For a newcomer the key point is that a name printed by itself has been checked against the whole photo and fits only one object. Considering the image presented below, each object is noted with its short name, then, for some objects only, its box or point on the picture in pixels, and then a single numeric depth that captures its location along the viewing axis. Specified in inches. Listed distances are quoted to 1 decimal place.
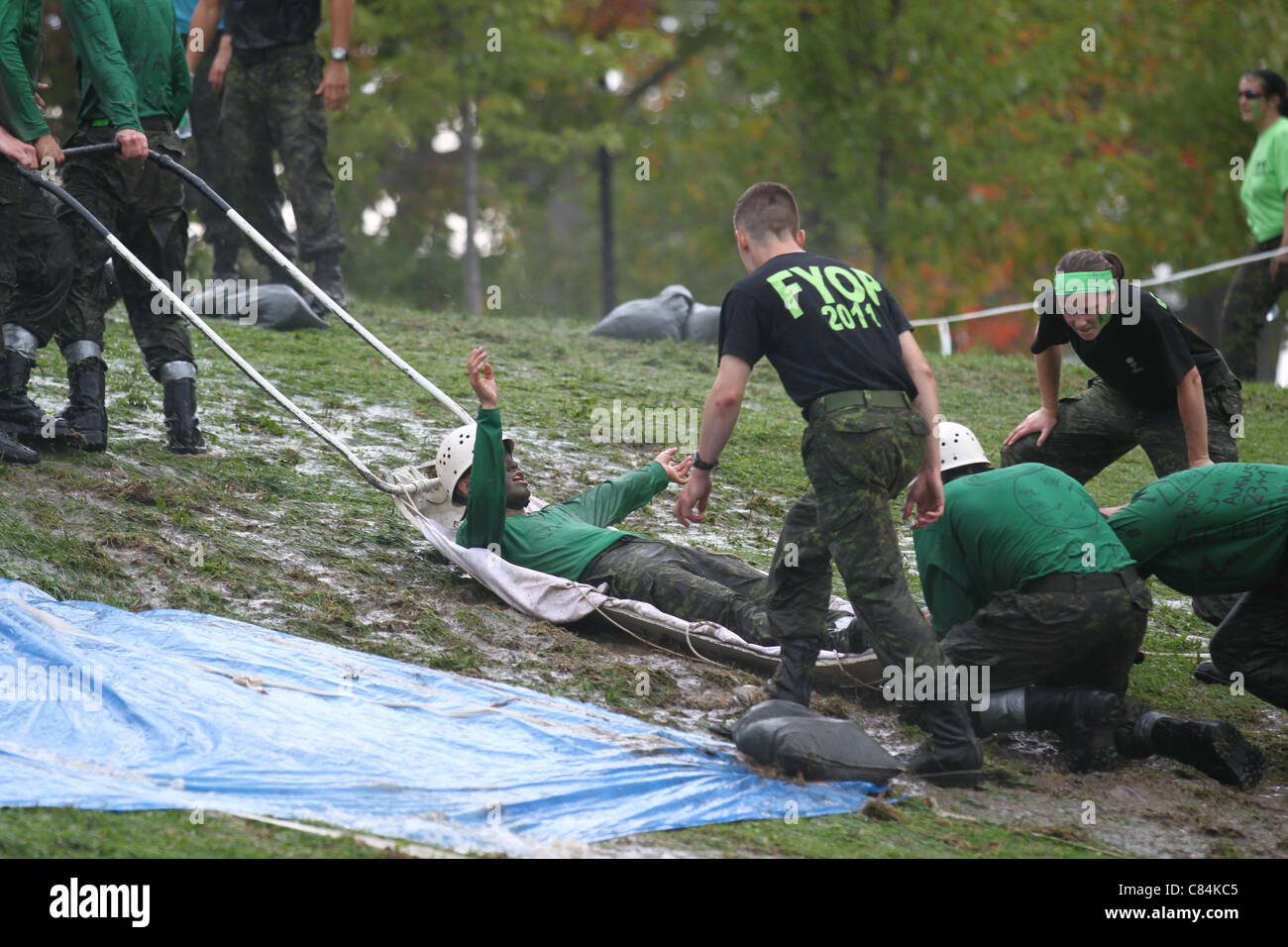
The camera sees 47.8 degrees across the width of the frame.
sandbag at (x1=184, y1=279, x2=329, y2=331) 431.8
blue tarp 155.6
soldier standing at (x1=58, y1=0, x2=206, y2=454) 265.0
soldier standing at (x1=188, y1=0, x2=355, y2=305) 402.0
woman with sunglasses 401.1
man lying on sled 235.0
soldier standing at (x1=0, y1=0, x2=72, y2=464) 257.4
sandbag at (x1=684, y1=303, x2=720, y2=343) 512.7
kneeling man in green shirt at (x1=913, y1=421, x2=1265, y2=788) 192.9
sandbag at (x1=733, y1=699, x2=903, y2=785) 177.5
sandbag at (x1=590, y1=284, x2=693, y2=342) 510.3
